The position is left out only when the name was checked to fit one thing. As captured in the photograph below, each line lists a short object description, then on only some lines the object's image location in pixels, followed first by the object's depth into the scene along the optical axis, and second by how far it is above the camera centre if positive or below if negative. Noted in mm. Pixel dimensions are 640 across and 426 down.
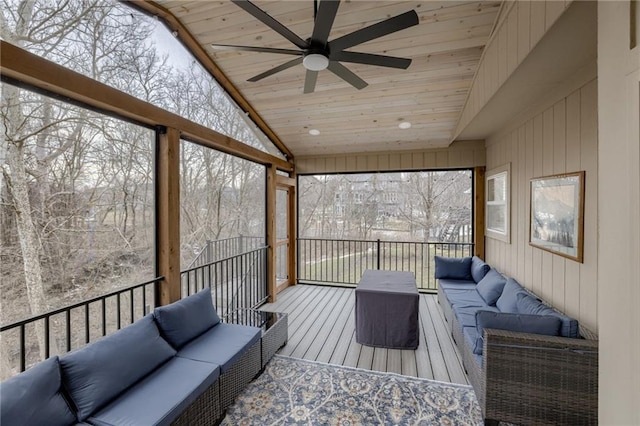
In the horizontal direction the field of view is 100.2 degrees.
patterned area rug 2021 -1574
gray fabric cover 2986 -1212
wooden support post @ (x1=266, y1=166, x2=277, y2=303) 4625 -423
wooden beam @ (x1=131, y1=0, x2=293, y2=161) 2484 +1787
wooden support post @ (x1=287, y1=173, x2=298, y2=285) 5535 -522
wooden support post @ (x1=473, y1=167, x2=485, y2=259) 4594 -41
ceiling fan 1609 +1179
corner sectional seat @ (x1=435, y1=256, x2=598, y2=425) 1768 -1099
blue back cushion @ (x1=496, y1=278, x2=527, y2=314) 2590 -889
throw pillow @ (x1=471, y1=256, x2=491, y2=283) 3715 -851
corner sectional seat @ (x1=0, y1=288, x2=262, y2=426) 1338 -1070
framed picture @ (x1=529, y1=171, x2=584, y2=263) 2191 -44
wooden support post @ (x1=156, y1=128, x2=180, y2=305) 2527 -58
